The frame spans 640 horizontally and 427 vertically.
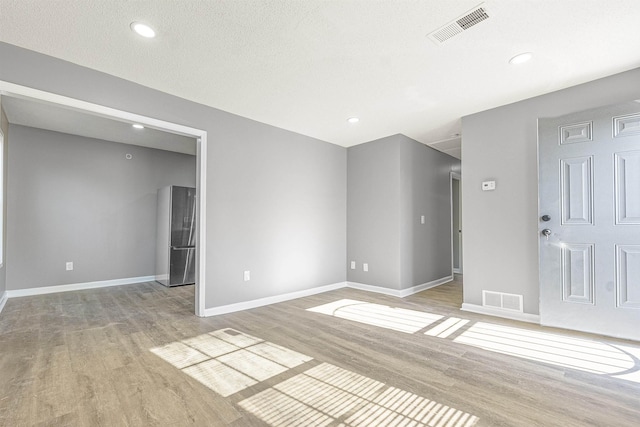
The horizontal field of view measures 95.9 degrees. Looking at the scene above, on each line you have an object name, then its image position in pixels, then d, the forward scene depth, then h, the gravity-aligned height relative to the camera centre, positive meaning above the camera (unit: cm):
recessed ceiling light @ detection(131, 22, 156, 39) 209 +141
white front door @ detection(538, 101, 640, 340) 264 +3
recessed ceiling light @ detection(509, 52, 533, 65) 243 +141
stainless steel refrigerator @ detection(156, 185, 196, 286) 507 -30
